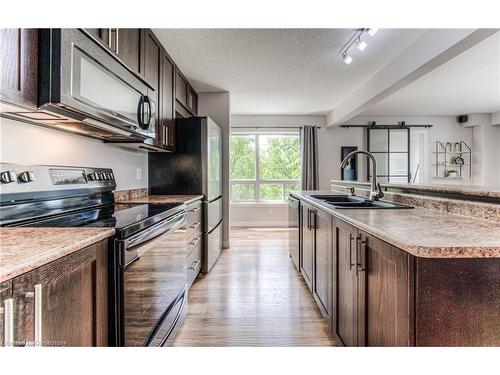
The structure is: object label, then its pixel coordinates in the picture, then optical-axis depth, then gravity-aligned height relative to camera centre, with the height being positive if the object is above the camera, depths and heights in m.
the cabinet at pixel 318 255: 1.90 -0.50
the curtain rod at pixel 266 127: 6.26 +1.31
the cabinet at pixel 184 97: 3.35 +1.15
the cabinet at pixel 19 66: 0.98 +0.44
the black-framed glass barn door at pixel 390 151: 6.28 +0.79
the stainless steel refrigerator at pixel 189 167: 3.24 +0.24
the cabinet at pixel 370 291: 0.97 -0.42
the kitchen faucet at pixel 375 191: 2.34 -0.02
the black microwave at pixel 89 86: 1.17 +0.50
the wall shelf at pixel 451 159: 6.42 +0.63
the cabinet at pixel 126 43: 1.58 +0.88
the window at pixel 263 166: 6.39 +0.48
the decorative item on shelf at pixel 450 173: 6.41 +0.33
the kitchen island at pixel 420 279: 0.91 -0.31
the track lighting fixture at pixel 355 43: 2.49 +1.35
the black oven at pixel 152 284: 1.17 -0.48
